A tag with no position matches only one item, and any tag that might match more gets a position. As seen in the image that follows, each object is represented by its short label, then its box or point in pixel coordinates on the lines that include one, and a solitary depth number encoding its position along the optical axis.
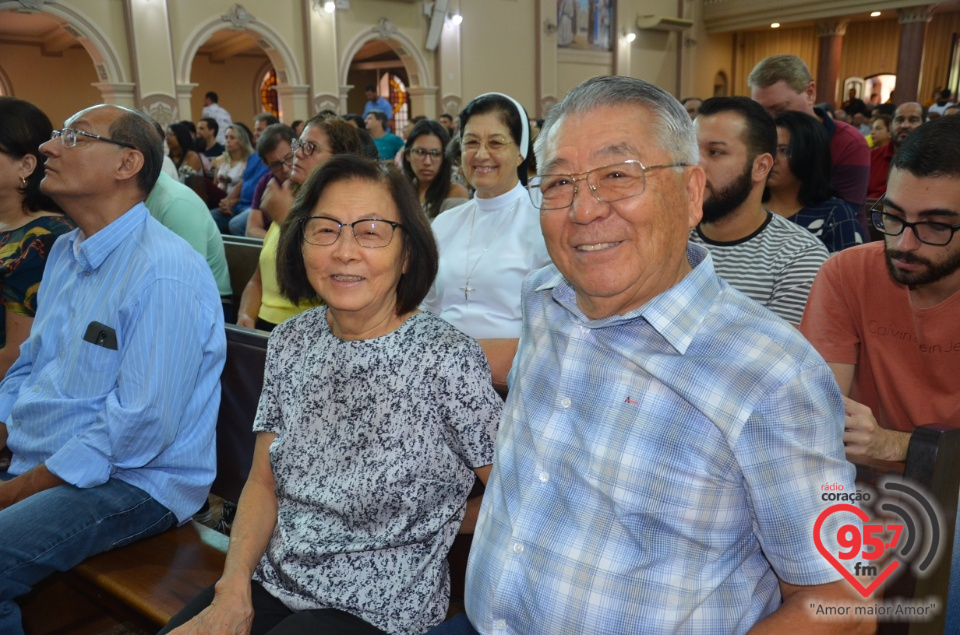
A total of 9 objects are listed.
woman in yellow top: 3.43
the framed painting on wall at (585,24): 18.00
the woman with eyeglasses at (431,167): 4.32
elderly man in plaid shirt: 1.16
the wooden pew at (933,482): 1.25
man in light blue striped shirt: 2.04
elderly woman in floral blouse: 1.57
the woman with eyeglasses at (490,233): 2.66
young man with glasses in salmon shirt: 1.72
